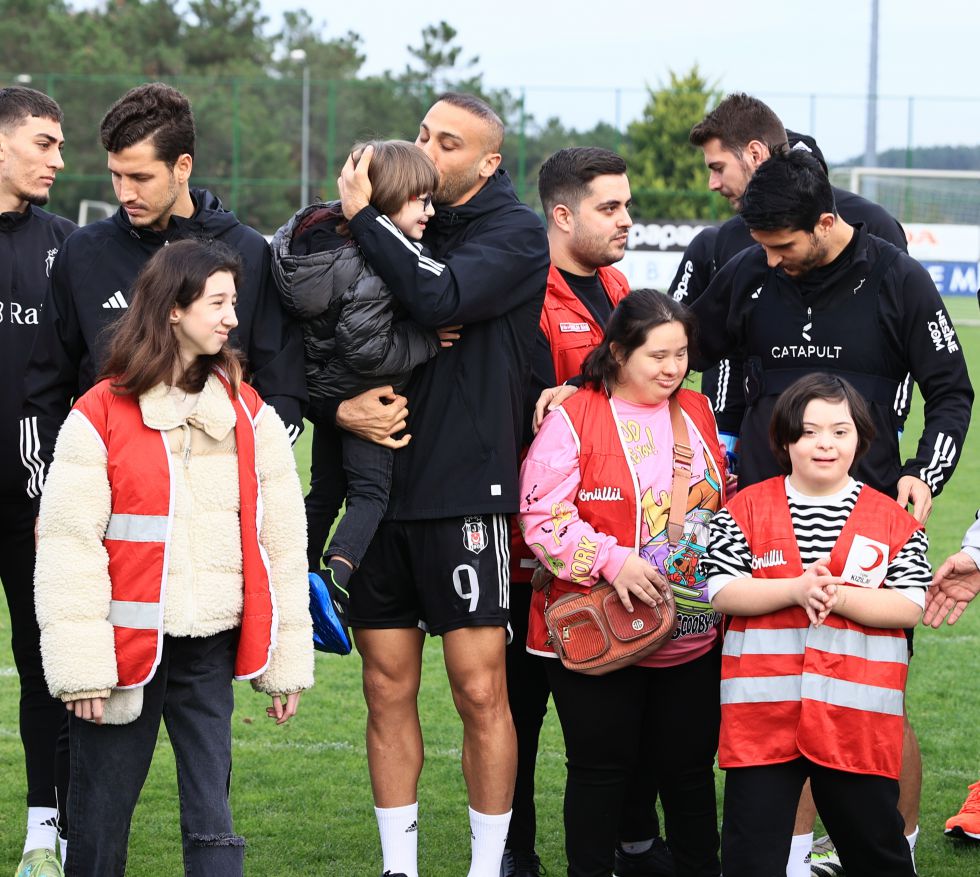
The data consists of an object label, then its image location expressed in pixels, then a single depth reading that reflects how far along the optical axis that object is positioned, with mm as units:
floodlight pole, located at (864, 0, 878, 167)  34406
